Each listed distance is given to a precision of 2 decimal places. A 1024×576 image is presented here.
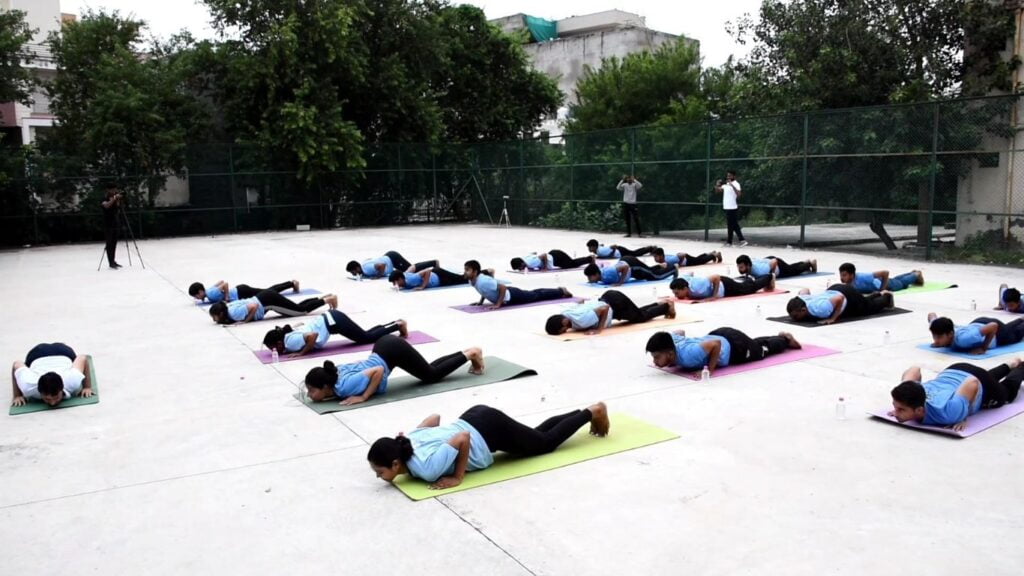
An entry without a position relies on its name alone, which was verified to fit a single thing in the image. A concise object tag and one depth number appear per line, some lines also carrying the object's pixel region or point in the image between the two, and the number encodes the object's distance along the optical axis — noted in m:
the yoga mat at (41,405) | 6.66
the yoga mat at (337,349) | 8.36
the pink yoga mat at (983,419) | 5.50
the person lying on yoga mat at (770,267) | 12.52
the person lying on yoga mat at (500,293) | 10.80
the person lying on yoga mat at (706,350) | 7.11
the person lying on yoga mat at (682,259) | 14.26
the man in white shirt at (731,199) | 18.52
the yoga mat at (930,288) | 11.76
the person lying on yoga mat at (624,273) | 12.66
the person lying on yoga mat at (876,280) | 10.79
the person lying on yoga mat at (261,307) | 10.24
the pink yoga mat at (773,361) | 7.26
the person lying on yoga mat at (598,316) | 9.09
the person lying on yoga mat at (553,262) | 14.82
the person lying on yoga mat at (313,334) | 8.30
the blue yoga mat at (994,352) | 7.65
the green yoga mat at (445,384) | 6.62
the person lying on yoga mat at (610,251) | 15.46
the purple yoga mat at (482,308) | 10.96
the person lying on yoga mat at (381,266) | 14.36
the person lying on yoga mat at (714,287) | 10.95
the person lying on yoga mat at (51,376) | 6.62
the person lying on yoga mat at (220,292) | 11.44
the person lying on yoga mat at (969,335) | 7.66
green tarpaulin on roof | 55.31
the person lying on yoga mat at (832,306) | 9.31
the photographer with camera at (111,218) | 16.39
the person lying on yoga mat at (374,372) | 6.51
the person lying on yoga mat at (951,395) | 5.52
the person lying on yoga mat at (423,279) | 12.92
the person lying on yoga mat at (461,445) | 4.68
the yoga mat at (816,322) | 9.31
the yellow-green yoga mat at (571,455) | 4.80
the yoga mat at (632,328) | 9.02
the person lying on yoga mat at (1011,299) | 9.63
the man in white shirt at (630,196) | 21.47
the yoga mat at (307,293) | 12.98
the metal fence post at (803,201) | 17.52
